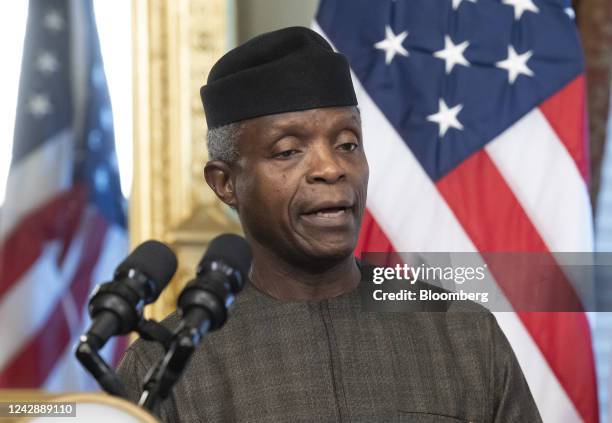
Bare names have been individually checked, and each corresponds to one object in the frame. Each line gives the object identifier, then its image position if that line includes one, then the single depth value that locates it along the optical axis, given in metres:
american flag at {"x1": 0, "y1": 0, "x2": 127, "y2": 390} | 4.57
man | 3.53
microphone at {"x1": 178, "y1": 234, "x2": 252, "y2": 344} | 3.09
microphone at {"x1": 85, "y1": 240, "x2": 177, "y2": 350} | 3.10
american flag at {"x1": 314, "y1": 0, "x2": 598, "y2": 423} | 4.37
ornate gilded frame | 4.58
